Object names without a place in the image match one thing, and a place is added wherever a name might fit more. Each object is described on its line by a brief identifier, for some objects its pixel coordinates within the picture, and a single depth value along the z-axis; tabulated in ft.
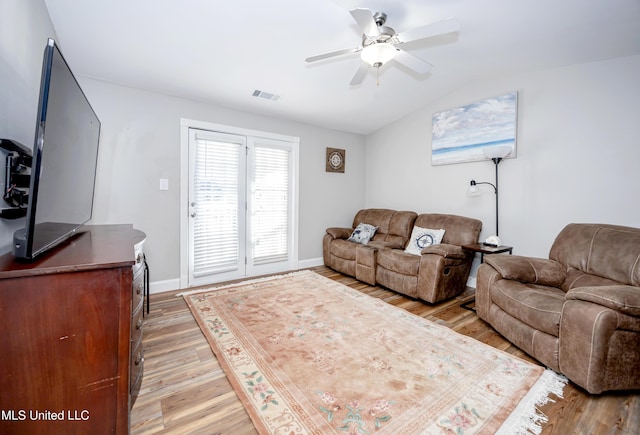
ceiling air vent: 10.85
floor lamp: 9.77
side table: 9.04
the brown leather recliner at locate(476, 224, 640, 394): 5.19
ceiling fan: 5.86
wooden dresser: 2.79
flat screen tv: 2.96
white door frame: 10.94
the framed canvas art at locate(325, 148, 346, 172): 15.30
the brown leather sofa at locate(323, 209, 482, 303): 9.76
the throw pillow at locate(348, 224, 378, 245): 13.41
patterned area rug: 4.66
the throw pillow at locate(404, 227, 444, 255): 11.41
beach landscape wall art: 10.44
